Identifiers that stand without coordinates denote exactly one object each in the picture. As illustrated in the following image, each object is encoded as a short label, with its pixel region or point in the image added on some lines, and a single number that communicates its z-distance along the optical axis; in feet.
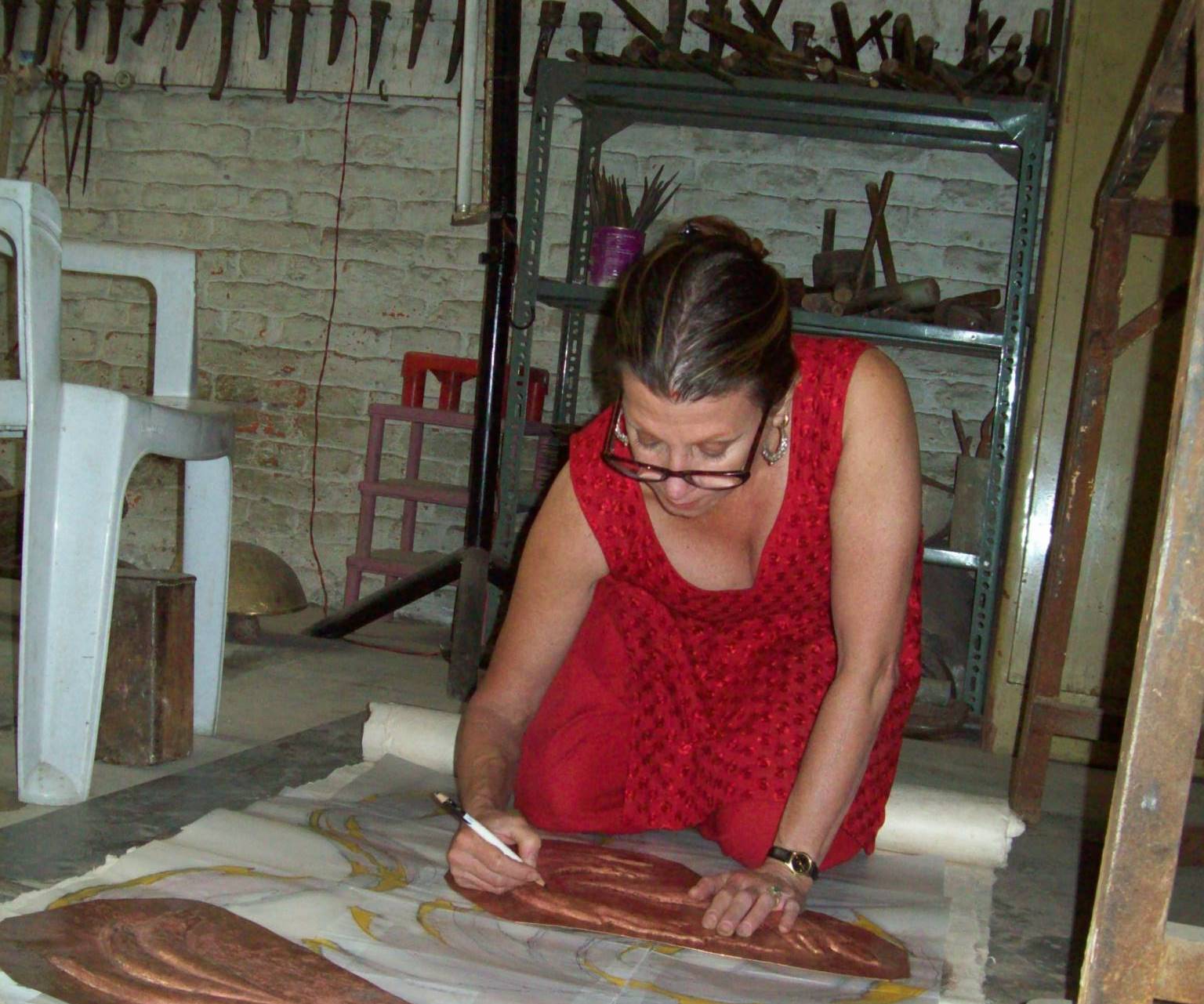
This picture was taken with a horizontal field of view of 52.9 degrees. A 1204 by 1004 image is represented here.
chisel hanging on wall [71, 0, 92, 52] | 13.26
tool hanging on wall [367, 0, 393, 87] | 12.47
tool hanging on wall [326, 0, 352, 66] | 12.52
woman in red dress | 4.45
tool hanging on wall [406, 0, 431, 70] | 12.43
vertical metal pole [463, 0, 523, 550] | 9.29
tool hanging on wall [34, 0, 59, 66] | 13.24
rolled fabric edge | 5.84
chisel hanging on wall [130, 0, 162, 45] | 13.07
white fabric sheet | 4.19
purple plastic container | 10.38
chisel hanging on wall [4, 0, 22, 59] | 13.48
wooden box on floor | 6.28
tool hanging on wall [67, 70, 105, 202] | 13.46
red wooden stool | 11.80
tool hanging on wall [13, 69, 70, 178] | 13.43
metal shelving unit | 9.70
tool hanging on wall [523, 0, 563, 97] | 11.95
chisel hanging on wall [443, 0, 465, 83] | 12.50
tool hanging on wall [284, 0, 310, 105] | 12.66
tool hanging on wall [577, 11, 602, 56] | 11.71
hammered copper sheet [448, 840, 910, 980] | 4.52
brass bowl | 11.48
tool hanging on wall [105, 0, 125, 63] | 13.09
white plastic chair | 5.49
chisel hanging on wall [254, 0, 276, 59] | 12.72
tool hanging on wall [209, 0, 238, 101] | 12.80
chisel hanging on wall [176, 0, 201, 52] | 12.91
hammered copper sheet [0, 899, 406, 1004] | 3.82
